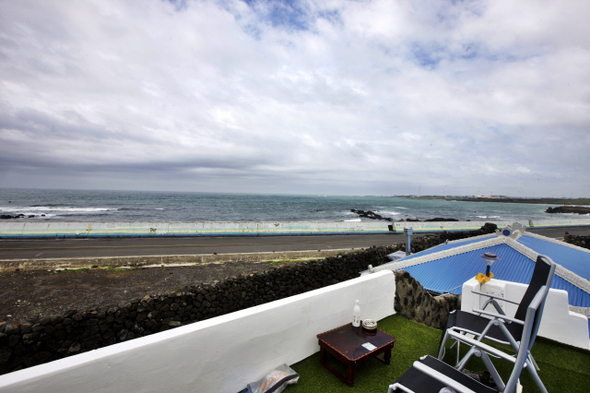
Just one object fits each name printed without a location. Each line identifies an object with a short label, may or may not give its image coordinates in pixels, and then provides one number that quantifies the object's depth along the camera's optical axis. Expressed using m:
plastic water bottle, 3.67
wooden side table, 3.03
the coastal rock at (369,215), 49.50
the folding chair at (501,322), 2.28
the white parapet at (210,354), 2.14
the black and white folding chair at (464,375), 1.76
